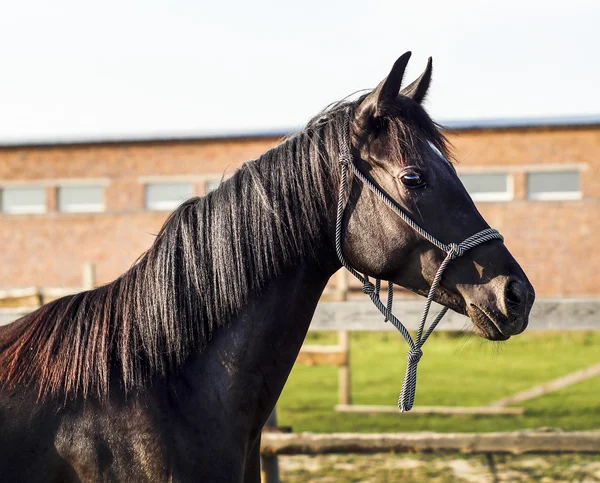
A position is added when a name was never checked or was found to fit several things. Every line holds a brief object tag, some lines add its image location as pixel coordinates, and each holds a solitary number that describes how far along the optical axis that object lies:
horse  2.13
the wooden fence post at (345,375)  8.12
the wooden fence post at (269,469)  4.86
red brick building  21.66
